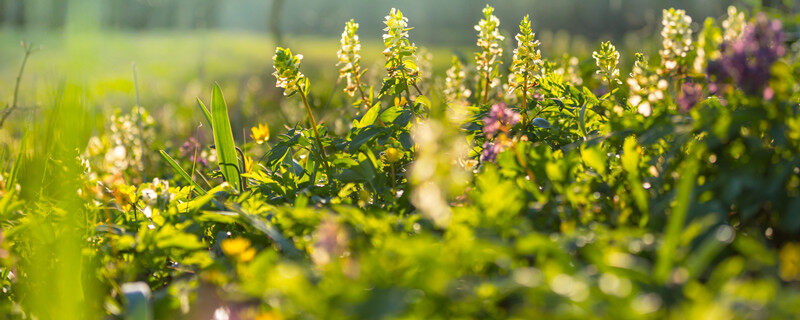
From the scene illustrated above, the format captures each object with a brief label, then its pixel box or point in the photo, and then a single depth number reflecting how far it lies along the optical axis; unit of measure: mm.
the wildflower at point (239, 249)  1124
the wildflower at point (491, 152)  1270
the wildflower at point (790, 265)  1048
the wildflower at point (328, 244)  1064
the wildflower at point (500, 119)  1235
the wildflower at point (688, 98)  1208
